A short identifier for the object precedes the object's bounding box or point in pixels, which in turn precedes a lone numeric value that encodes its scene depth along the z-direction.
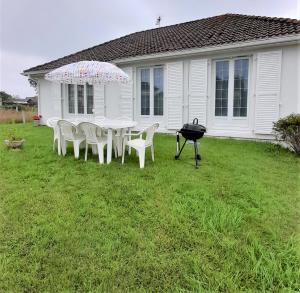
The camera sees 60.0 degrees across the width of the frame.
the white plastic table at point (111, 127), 5.77
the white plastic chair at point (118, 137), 6.25
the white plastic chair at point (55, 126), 6.68
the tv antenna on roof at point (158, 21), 17.83
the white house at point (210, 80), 8.33
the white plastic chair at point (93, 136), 5.71
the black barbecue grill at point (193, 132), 5.64
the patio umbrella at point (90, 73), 6.08
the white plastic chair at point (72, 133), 6.07
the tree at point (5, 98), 43.72
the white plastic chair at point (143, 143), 5.57
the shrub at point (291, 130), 6.82
